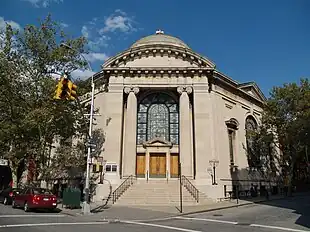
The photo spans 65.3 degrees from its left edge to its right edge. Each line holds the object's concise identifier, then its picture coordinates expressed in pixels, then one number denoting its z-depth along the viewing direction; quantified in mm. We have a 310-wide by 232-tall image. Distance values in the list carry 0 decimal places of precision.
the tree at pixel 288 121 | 23462
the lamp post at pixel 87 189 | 13205
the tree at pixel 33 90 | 17937
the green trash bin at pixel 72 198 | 14989
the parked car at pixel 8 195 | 16039
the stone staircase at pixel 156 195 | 17801
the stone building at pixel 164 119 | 21058
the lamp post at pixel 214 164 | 20298
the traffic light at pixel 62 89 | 10350
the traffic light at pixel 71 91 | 10634
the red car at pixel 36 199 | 13690
